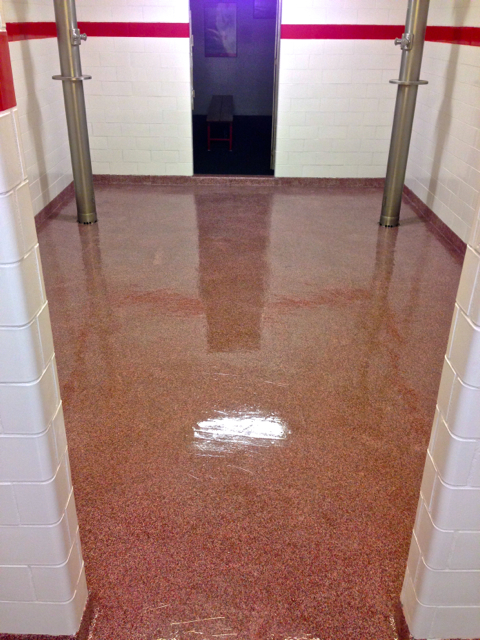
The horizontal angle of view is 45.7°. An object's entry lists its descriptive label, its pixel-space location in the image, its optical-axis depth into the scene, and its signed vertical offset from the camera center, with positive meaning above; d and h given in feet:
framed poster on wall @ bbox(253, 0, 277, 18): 33.14 +0.79
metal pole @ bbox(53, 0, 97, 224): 14.48 -2.01
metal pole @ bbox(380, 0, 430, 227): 14.53 -1.92
